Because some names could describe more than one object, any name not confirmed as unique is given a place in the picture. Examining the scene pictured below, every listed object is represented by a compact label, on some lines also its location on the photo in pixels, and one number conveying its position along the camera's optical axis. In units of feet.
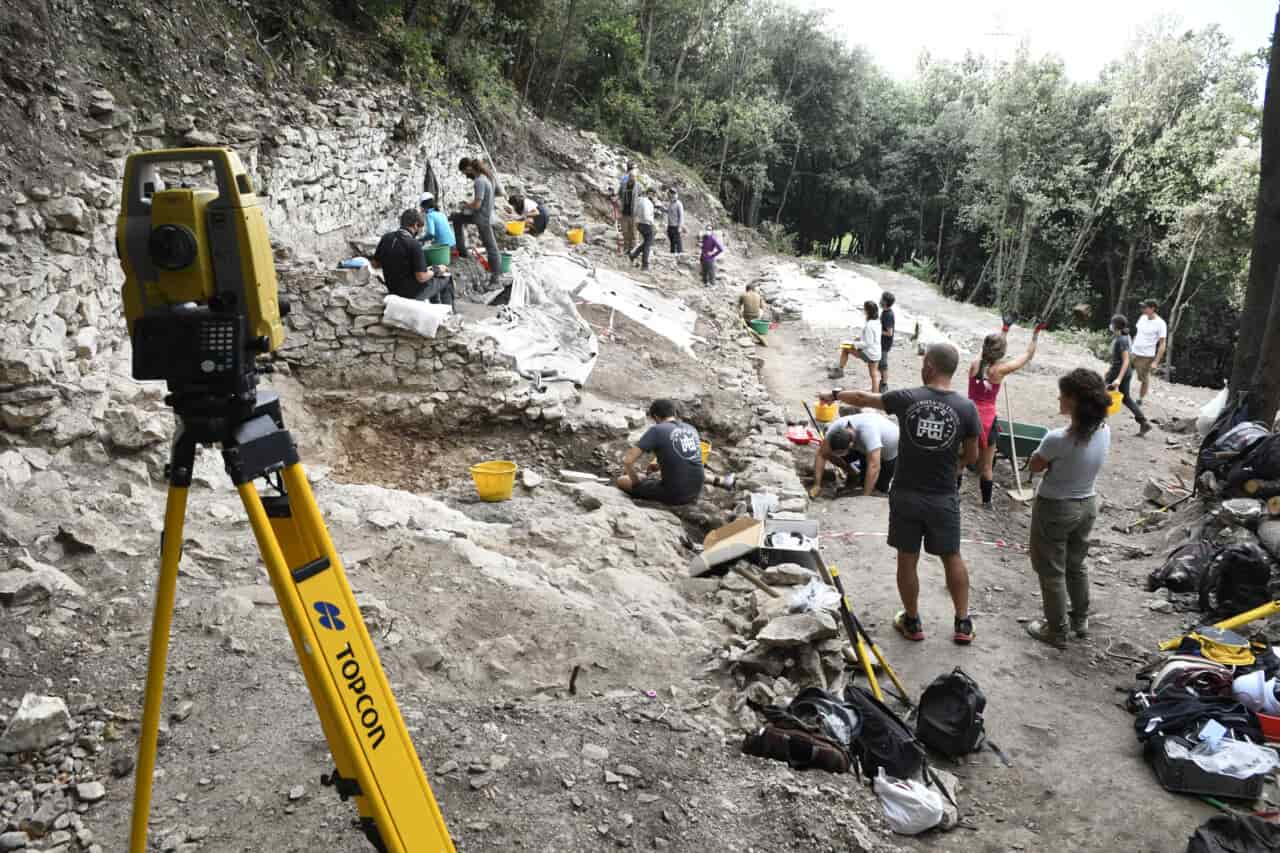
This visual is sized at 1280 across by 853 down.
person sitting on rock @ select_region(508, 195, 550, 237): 40.86
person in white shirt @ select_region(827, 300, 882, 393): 32.04
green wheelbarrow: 24.36
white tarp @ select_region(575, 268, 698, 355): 33.19
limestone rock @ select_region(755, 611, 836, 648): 11.66
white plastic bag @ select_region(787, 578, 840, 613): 12.80
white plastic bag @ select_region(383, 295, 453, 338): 22.94
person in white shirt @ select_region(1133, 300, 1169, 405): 29.73
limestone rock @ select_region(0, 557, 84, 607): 9.34
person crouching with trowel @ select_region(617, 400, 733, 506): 18.43
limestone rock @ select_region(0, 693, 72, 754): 7.77
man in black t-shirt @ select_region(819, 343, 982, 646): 13.03
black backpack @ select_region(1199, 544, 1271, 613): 14.60
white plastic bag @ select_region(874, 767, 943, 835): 9.39
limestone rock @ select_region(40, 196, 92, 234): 15.69
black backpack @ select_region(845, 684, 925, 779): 10.09
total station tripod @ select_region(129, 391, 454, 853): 5.09
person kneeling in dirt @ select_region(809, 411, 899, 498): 21.13
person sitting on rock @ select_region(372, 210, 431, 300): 23.36
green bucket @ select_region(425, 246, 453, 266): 25.86
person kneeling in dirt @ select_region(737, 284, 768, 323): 44.29
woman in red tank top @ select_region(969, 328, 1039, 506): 19.13
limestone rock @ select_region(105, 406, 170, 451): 14.21
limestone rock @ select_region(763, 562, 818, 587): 14.53
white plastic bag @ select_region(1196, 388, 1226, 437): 23.02
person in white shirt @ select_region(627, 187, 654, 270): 43.29
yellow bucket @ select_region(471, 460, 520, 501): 17.74
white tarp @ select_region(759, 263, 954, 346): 48.65
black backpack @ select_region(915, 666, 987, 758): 11.10
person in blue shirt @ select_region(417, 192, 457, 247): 26.32
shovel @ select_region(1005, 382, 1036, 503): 22.17
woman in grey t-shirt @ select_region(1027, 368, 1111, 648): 13.15
